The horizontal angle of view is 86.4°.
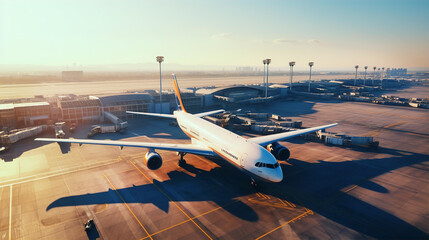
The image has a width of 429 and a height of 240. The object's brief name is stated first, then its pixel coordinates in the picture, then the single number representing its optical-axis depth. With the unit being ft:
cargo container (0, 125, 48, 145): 147.54
